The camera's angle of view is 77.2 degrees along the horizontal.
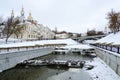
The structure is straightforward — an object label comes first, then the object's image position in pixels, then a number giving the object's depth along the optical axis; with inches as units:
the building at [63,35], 2641.2
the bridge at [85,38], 1760.0
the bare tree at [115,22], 1098.7
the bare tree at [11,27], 952.1
